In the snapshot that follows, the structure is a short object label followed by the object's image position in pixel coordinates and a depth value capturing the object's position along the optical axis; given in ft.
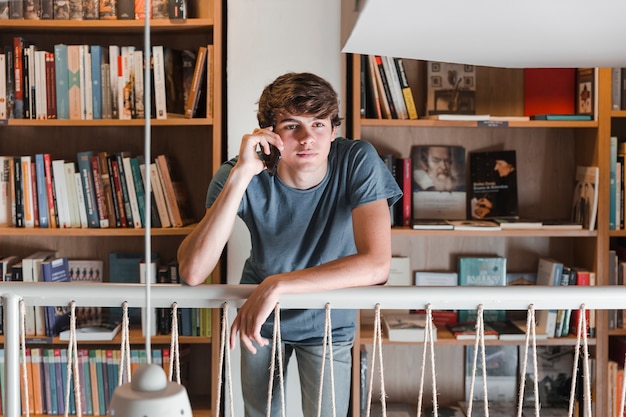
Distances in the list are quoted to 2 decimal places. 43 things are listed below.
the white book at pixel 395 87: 8.54
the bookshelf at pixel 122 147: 9.07
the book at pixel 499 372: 9.42
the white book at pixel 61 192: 8.63
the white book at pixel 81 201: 8.64
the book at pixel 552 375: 9.34
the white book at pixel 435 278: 9.31
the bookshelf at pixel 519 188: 9.24
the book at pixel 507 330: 8.65
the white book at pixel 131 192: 8.61
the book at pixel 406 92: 8.58
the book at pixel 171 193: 8.61
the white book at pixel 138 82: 8.46
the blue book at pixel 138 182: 8.59
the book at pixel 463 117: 8.39
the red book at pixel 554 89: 8.90
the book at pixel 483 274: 9.12
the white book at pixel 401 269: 9.18
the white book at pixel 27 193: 8.62
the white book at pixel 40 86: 8.49
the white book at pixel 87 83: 8.47
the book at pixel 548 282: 8.72
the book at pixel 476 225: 8.50
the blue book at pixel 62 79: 8.47
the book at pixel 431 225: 8.50
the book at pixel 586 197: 8.52
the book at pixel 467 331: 8.66
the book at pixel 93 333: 8.47
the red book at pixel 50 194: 8.63
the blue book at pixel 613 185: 8.64
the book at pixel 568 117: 8.51
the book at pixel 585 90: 8.48
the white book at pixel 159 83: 8.39
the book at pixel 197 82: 8.41
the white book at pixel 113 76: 8.48
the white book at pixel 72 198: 8.65
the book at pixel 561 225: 8.55
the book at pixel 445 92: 8.98
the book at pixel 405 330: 8.64
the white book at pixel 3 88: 8.47
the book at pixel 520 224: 8.52
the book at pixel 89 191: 8.63
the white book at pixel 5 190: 8.68
